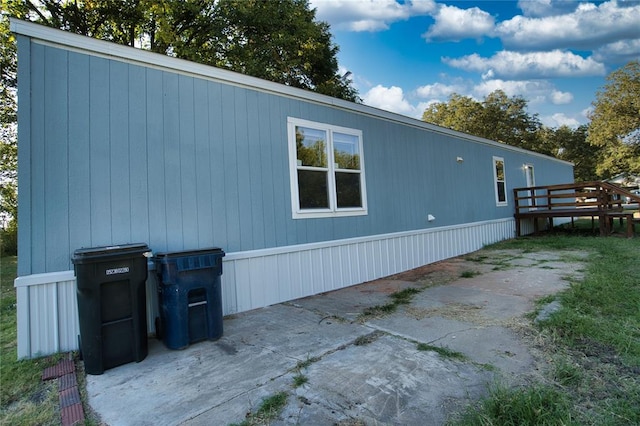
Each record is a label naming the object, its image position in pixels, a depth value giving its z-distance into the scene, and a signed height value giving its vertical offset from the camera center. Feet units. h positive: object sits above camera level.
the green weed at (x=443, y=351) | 8.14 -3.52
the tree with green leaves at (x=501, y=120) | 82.48 +24.08
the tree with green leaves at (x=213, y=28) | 33.27 +23.23
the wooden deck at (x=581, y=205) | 29.78 +0.38
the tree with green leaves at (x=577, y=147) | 84.02 +16.42
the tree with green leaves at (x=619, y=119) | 65.46 +18.35
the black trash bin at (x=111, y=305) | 8.03 -1.78
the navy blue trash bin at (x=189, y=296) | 9.45 -1.96
